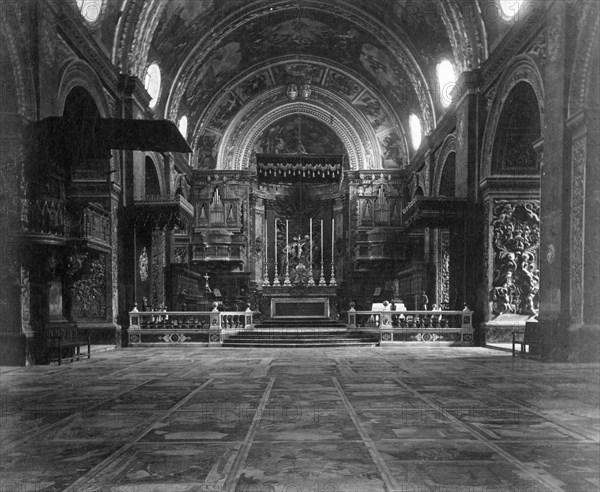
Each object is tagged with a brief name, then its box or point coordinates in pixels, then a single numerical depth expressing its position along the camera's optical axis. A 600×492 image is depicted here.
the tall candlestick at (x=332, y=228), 27.38
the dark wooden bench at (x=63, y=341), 10.86
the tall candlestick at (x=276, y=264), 23.80
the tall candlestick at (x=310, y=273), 24.60
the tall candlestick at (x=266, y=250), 29.37
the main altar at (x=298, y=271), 22.25
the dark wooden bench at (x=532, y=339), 11.63
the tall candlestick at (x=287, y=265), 24.19
